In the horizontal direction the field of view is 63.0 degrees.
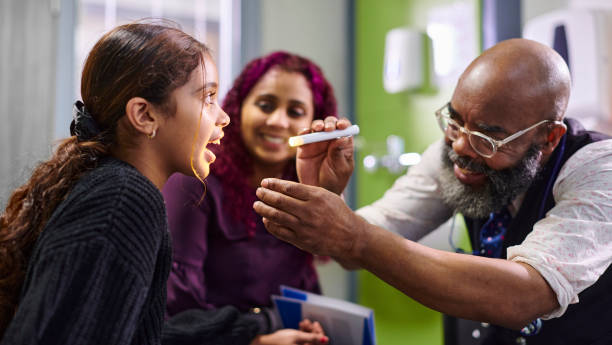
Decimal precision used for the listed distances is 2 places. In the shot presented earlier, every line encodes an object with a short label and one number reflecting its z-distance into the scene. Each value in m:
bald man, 0.87
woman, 1.39
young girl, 0.69
